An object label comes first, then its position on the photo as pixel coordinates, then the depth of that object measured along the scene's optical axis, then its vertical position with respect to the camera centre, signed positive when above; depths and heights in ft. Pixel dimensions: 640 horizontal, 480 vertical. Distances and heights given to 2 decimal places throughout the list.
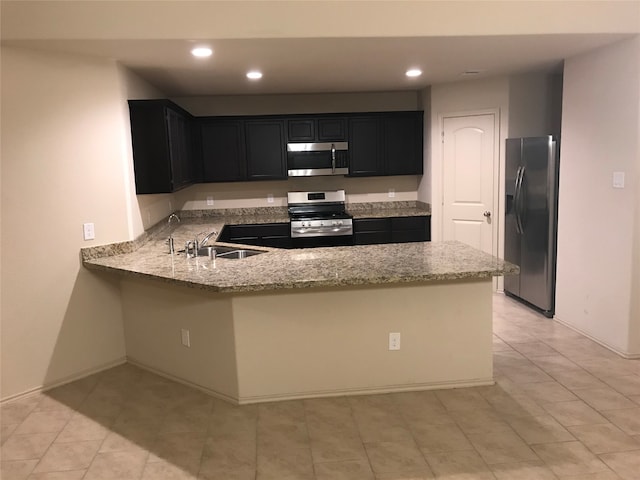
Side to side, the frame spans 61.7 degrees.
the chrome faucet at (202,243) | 13.94 -1.69
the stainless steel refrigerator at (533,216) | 16.15 -1.44
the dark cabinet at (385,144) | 21.17 +1.21
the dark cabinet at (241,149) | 20.75 +1.16
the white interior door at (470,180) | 19.07 -0.30
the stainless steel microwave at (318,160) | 21.03 +0.67
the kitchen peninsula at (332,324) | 10.94 -3.10
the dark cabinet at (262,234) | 20.18 -2.10
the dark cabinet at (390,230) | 20.72 -2.13
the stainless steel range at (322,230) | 20.43 -2.02
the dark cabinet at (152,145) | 13.98 +0.97
